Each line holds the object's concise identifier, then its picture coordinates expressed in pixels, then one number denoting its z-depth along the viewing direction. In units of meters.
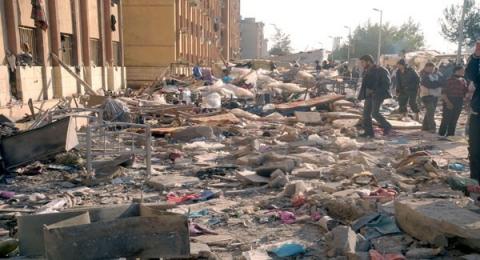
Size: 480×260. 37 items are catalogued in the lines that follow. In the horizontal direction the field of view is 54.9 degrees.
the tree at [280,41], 100.50
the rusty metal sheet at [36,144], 6.78
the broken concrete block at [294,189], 5.98
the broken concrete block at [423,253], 3.88
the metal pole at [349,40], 69.62
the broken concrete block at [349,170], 6.91
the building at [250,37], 108.06
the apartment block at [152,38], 26.31
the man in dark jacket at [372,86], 10.45
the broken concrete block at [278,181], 6.57
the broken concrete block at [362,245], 4.15
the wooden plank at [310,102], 15.31
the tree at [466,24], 39.62
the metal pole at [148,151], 7.11
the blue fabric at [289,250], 4.20
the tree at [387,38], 73.06
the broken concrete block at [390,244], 4.12
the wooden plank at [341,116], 13.47
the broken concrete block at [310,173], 7.17
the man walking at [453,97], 9.82
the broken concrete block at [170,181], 6.61
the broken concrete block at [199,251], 4.04
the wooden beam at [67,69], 13.82
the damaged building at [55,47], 11.73
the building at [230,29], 59.75
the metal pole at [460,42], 19.30
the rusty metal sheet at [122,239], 3.25
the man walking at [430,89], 11.30
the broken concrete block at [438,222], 3.80
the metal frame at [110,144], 6.79
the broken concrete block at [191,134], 10.80
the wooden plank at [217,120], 12.75
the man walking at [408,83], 12.72
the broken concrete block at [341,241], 4.01
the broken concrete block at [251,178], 6.78
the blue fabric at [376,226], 4.46
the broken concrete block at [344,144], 9.35
